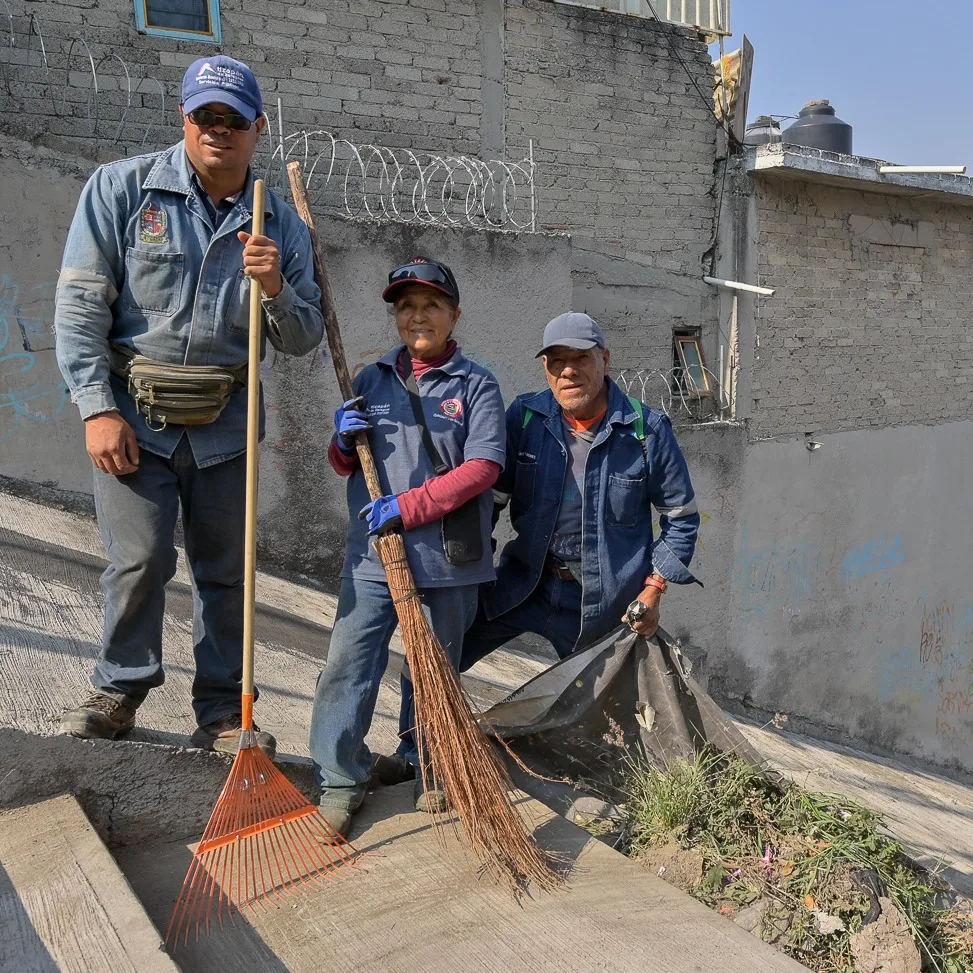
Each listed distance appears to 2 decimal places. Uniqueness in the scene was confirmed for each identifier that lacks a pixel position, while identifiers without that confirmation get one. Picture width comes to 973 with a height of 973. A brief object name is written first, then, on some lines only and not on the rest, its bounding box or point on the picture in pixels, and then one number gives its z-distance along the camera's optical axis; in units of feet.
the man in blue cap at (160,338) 7.98
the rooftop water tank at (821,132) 32.76
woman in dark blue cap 8.70
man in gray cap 10.48
